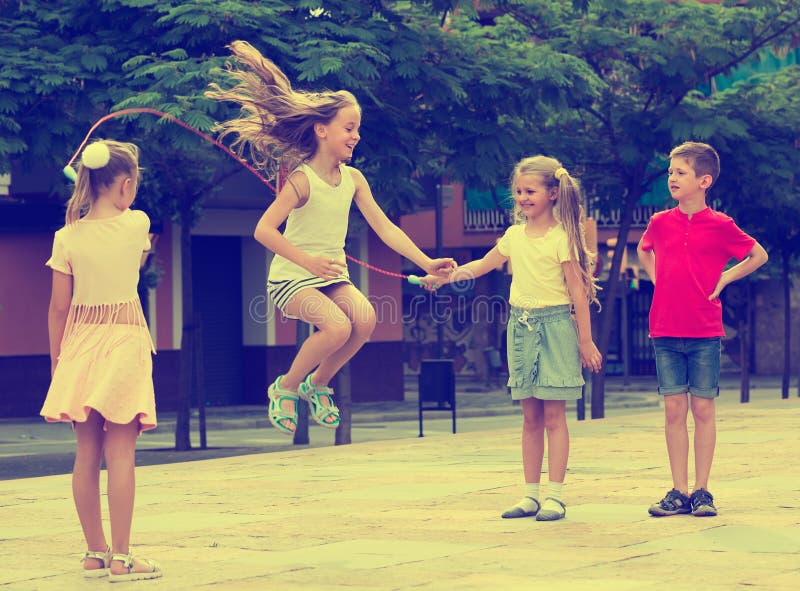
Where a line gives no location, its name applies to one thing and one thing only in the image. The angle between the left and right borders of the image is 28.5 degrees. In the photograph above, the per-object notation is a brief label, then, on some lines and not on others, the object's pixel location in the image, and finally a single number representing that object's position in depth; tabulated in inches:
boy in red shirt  348.2
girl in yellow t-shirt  341.7
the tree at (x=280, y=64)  600.7
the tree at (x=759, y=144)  788.0
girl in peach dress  278.2
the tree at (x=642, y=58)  770.2
